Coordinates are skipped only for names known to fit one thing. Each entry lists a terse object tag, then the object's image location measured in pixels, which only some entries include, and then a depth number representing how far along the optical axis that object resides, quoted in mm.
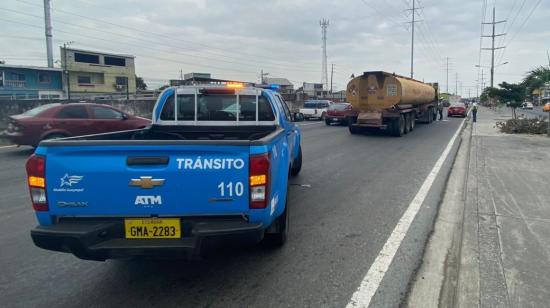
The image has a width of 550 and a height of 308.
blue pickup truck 3176
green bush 18492
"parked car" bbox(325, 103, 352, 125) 25391
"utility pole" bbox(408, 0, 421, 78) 55997
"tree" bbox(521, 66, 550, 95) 19172
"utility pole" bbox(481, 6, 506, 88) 53188
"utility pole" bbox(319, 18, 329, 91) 69562
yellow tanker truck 18359
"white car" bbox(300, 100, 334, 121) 30453
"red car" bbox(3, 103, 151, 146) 10883
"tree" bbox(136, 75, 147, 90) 71862
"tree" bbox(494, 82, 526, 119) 21984
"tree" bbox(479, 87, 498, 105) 22938
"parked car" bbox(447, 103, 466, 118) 37875
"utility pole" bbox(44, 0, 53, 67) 32375
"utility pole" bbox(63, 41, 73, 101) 48119
